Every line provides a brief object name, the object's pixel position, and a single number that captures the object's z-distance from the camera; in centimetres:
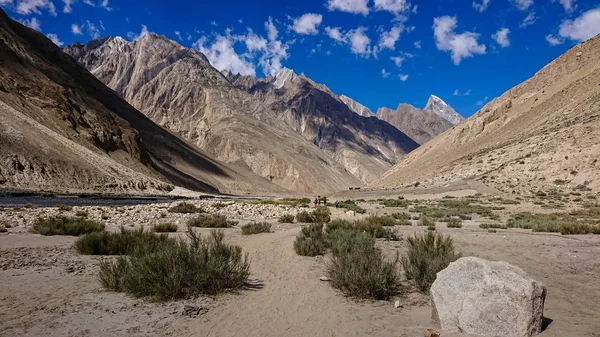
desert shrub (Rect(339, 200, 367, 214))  3045
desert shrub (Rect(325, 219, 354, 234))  1492
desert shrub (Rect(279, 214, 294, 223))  2185
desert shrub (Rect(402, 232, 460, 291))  789
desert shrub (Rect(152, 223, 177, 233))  1553
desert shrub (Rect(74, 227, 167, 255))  1032
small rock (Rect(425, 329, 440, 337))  509
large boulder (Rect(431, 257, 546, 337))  512
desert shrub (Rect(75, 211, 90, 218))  1961
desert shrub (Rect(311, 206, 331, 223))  2210
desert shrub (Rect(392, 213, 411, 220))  2395
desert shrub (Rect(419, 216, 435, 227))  1980
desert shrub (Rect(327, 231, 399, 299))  727
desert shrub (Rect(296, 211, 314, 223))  2258
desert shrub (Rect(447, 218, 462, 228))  1926
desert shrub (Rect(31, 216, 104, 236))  1356
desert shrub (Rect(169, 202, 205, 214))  2525
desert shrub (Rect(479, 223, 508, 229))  1930
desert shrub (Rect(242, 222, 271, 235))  1612
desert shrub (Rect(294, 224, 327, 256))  1145
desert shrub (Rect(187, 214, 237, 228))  1831
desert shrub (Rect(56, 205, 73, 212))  2191
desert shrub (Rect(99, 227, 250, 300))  696
